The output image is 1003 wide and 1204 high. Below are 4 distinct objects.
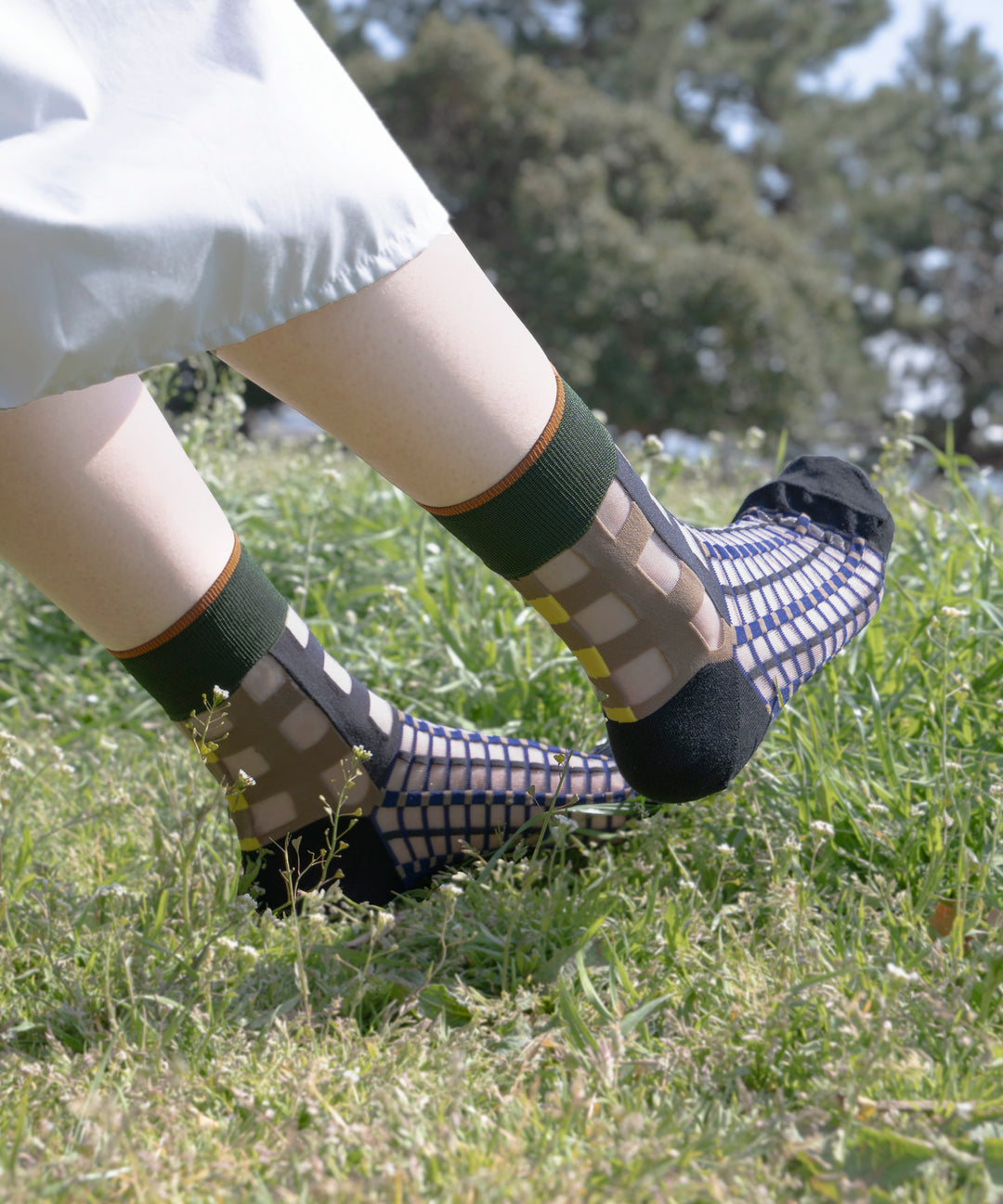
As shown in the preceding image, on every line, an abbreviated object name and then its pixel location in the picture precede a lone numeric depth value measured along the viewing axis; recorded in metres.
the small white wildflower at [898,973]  0.80
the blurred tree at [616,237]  15.52
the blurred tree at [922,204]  21.28
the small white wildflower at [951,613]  1.19
